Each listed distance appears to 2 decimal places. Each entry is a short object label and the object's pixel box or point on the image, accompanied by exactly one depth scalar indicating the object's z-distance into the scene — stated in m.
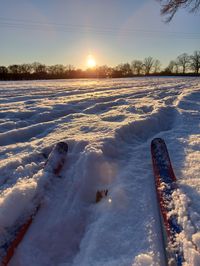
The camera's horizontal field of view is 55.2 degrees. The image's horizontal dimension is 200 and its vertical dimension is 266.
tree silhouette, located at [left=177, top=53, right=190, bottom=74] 46.22
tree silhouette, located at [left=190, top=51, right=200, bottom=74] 44.28
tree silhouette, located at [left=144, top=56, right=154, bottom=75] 46.60
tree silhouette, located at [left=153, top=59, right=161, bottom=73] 47.70
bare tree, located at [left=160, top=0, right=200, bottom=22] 8.21
